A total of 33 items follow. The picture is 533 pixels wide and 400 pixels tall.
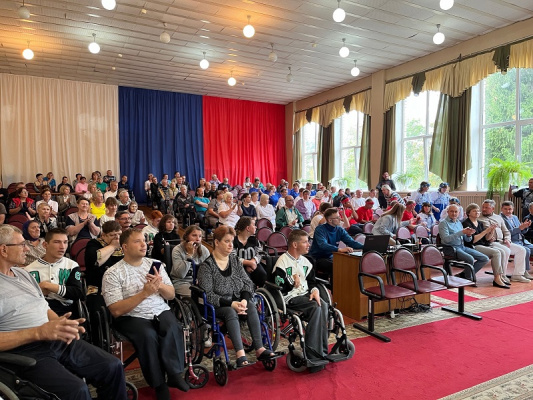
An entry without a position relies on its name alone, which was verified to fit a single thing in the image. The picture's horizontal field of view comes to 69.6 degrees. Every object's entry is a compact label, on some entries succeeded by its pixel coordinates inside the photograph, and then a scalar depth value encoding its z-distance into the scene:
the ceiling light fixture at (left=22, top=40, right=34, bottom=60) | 7.41
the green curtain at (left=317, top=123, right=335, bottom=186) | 13.59
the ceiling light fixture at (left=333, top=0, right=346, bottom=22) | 6.00
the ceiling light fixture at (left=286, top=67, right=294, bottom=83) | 10.49
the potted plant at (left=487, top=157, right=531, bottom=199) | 7.64
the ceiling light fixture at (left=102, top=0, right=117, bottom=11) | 5.52
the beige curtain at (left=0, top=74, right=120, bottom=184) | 11.30
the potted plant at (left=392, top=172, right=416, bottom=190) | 10.59
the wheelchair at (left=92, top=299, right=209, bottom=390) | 2.57
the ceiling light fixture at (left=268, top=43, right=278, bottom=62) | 8.42
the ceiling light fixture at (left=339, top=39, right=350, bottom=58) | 7.78
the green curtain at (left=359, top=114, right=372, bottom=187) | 11.84
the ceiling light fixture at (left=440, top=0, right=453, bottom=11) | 5.73
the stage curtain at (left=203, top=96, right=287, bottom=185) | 14.57
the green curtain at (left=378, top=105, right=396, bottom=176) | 10.95
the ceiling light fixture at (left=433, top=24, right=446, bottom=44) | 7.07
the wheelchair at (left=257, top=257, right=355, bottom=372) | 2.94
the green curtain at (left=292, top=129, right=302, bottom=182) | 15.41
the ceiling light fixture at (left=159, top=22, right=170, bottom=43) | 7.20
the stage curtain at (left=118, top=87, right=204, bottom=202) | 13.12
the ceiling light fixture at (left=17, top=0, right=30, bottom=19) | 6.00
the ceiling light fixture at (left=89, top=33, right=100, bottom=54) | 7.41
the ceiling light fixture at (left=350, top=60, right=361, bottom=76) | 8.68
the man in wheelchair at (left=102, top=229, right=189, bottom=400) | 2.46
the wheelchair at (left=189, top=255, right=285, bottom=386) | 2.79
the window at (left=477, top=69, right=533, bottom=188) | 8.23
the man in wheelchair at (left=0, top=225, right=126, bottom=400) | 1.95
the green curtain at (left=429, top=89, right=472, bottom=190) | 9.01
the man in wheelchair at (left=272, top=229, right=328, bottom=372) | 3.00
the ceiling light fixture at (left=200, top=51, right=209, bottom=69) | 8.54
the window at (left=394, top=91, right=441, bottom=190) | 10.36
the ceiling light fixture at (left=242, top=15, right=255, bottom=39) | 6.51
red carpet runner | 2.67
